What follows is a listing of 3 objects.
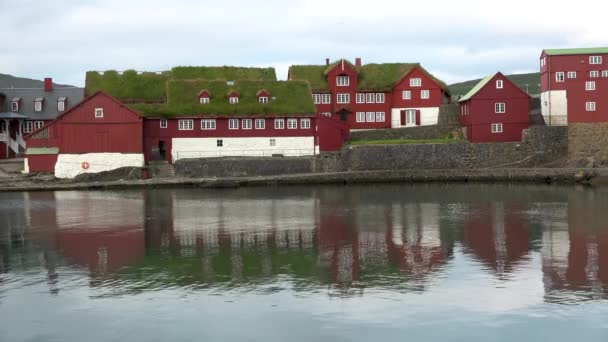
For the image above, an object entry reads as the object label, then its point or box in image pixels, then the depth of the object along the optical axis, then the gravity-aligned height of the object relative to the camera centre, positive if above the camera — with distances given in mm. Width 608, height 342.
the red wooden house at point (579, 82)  55656 +5955
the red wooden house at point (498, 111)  55906 +3732
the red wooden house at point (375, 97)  61281 +5624
